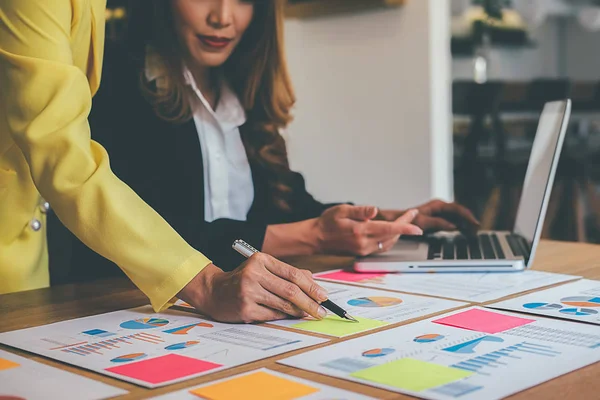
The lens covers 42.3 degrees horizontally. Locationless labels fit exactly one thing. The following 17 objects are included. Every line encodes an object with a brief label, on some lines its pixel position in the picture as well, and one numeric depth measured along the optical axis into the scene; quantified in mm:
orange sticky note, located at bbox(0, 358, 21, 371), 785
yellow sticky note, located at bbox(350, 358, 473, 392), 690
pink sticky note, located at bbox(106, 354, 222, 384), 731
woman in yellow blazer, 975
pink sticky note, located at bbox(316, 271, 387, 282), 1236
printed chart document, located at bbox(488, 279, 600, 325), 947
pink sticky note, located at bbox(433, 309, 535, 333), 888
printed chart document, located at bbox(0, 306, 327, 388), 760
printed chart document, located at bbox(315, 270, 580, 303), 1091
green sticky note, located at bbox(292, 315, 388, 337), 890
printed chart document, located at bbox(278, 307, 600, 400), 688
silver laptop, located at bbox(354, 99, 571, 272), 1266
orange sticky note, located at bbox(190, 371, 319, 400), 673
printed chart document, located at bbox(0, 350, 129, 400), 689
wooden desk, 682
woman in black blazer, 1402
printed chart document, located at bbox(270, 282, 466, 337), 912
